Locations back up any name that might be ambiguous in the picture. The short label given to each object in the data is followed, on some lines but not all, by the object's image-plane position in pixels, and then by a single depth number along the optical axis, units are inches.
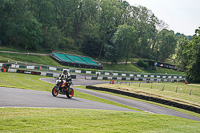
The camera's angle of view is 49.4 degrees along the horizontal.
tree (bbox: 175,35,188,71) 2906.5
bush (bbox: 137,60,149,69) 3671.3
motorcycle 659.8
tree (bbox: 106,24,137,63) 3342.3
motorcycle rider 664.4
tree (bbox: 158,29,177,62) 4532.5
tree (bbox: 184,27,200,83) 1861.3
